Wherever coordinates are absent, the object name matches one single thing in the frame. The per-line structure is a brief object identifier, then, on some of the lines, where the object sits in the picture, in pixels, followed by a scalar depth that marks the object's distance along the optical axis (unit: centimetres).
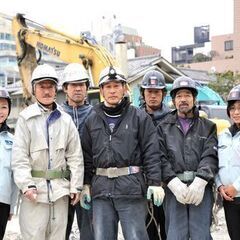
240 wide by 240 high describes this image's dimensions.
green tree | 2423
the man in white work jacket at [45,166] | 392
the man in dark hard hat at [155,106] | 467
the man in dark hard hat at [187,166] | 396
